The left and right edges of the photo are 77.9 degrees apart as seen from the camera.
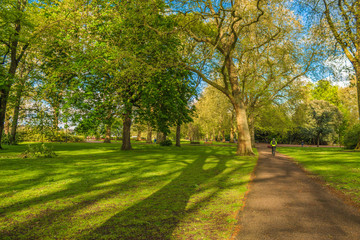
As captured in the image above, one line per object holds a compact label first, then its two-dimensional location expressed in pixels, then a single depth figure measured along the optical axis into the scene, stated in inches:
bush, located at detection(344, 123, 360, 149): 1110.4
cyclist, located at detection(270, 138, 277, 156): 847.3
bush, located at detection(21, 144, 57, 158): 637.9
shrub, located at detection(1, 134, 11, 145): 1179.6
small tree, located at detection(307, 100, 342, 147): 2114.9
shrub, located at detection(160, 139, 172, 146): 1366.9
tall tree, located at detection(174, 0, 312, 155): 721.6
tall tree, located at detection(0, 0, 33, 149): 800.1
